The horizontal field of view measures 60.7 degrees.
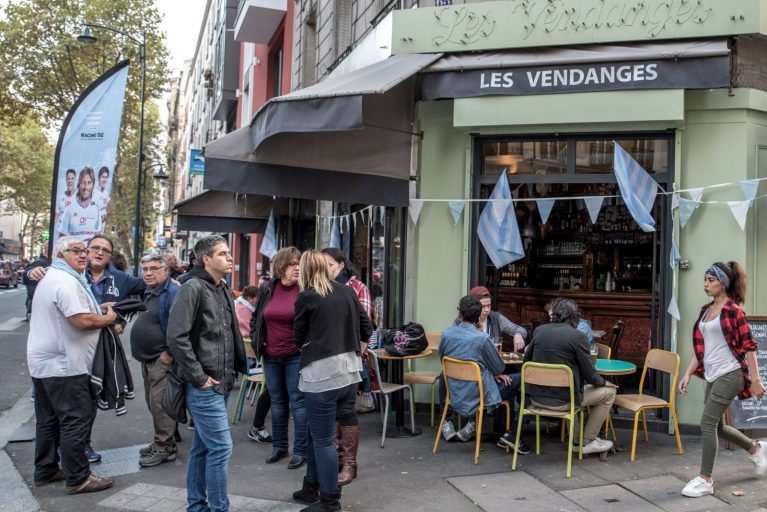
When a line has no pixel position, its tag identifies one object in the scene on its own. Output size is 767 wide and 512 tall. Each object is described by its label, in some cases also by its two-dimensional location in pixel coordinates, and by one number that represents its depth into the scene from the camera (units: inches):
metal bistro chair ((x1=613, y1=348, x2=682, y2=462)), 230.5
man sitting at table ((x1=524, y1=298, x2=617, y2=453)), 219.3
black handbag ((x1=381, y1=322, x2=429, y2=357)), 262.1
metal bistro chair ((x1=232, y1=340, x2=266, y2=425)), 285.7
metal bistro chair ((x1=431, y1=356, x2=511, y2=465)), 225.0
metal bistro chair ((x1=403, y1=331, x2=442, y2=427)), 276.4
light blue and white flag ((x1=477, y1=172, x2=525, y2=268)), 285.6
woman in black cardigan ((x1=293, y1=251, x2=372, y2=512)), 176.1
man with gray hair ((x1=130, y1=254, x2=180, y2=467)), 223.6
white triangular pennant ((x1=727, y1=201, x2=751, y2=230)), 256.2
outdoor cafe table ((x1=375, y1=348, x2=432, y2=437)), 263.0
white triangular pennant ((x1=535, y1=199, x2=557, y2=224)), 283.7
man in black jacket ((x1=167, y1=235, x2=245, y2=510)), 160.2
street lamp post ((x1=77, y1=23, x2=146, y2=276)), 795.4
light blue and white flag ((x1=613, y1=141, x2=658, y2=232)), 259.8
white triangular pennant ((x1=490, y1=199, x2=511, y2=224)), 286.2
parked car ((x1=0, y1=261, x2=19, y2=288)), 1488.7
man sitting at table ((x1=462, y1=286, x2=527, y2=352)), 263.7
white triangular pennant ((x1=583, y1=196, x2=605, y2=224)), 275.1
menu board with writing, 242.4
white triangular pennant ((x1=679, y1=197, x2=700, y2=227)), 265.3
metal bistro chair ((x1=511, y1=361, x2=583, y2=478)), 213.2
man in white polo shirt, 192.2
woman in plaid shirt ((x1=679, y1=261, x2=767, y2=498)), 196.2
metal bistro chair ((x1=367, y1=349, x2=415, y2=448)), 248.4
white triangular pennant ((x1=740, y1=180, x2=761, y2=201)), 252.2
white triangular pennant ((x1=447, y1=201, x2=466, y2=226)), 293.6
